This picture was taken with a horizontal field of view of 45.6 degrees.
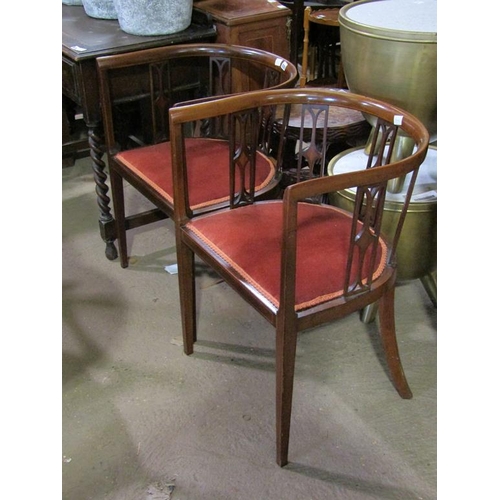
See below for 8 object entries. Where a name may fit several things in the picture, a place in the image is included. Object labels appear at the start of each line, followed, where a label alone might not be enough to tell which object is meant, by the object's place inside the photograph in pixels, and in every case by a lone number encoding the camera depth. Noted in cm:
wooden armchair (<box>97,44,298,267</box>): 172
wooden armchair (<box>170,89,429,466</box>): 120
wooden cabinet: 207
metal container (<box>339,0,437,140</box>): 151
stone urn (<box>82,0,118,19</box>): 215
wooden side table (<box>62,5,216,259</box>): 188
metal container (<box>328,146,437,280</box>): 168
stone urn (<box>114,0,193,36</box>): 195
